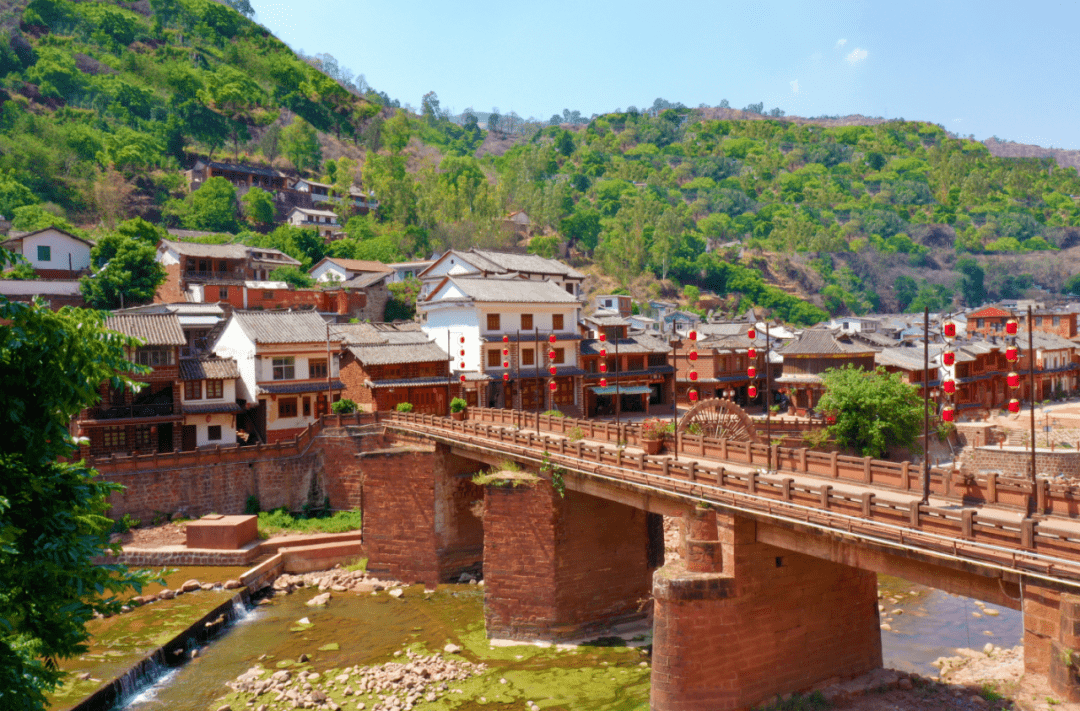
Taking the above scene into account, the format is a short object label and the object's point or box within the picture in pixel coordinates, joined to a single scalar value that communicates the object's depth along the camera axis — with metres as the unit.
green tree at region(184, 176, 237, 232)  89.50
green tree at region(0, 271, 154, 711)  9.98
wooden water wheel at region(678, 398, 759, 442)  29.92
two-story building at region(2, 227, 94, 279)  60.16
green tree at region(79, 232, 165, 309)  57.91
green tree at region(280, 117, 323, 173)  117.31
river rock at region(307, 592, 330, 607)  33.30
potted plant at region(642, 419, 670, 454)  28.54
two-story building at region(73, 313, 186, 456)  40.97
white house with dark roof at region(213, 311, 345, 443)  45.38
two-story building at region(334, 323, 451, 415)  47.94
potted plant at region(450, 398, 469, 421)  42.58
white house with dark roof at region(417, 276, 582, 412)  51.69
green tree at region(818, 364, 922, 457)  42.88
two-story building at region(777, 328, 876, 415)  59.25
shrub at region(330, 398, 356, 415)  44.59
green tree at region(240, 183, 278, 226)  93.38
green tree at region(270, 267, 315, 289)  71.75
